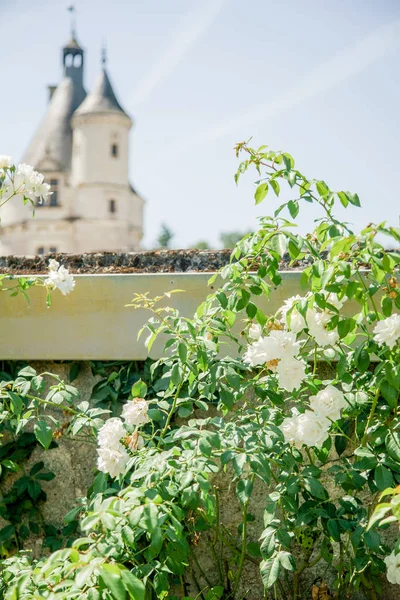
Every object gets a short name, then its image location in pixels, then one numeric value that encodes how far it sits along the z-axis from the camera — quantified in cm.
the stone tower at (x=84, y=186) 3612
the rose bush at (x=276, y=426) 140
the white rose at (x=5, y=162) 187
